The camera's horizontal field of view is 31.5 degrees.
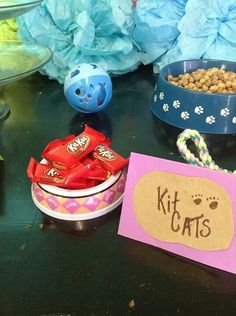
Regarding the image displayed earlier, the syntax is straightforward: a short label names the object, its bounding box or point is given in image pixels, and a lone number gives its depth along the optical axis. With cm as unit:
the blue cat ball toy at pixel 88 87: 63
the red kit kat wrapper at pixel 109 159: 46
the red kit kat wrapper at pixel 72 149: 46
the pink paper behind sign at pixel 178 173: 36
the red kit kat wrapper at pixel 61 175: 44
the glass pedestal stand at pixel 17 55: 55
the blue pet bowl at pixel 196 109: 59
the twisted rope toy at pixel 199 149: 41
